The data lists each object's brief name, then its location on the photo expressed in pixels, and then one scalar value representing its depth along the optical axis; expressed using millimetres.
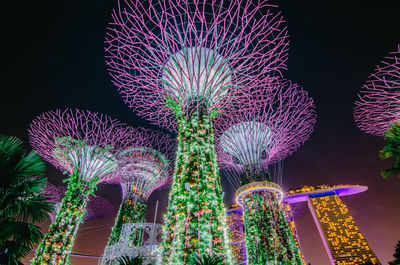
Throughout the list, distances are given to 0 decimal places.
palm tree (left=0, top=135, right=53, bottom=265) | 4941
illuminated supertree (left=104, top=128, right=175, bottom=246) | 20578
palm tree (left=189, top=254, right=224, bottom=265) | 6281
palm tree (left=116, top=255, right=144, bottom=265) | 7668
